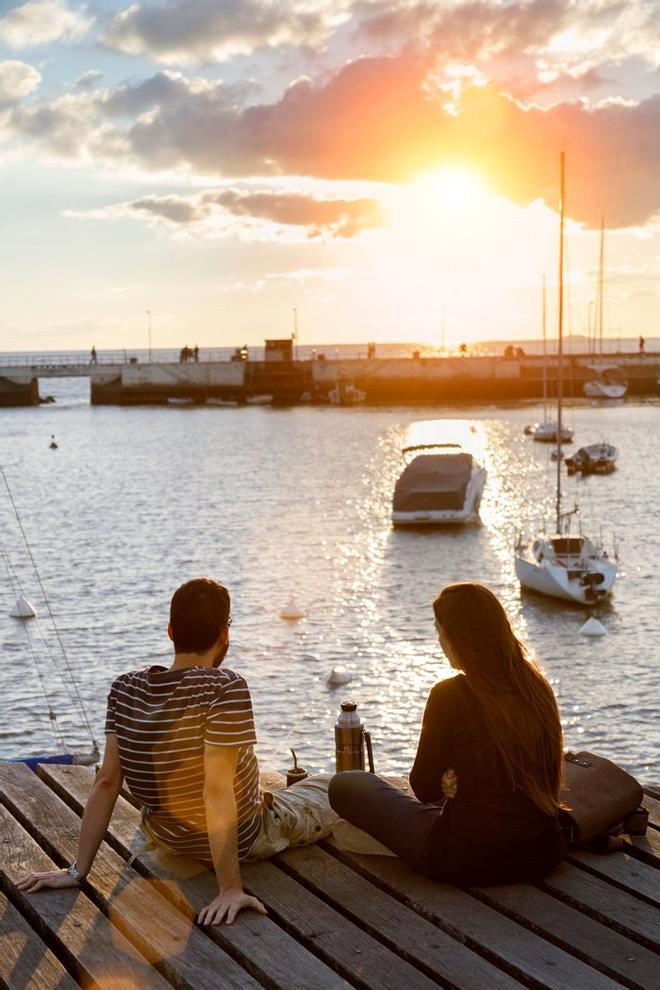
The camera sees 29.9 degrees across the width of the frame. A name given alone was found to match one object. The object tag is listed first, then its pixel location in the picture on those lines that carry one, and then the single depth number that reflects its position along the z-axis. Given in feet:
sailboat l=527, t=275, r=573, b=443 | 262.88
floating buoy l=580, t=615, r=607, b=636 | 89.71
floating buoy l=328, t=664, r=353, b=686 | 75.66
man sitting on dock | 18.12
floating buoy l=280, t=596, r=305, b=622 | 94.53
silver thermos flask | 23.58
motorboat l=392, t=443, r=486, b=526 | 147.95
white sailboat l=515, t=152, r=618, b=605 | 98.68
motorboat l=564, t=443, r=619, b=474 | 214.28
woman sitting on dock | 18.16
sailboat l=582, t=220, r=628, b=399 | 406.00
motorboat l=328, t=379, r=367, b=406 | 414.21
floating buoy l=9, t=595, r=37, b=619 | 96.17
